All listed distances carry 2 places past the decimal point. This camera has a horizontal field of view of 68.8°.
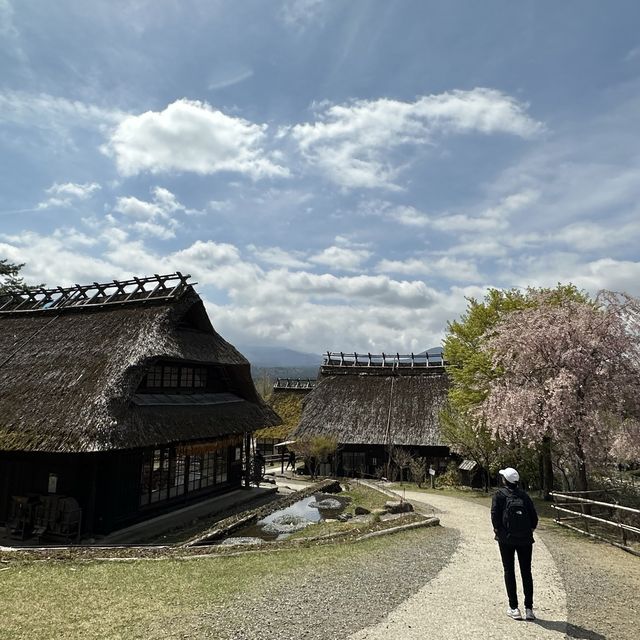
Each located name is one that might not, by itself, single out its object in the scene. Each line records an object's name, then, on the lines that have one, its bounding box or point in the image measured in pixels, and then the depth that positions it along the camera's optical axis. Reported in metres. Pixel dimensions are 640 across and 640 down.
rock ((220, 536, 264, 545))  13.73
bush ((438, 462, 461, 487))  27.34
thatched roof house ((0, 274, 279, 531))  14.16
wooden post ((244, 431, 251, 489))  23.16
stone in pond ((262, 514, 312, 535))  15.40
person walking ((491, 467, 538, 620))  7.16
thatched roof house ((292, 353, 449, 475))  30.58
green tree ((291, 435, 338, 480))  28.50
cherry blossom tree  16.20
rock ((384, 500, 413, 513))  16.61
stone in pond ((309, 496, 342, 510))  19.39
